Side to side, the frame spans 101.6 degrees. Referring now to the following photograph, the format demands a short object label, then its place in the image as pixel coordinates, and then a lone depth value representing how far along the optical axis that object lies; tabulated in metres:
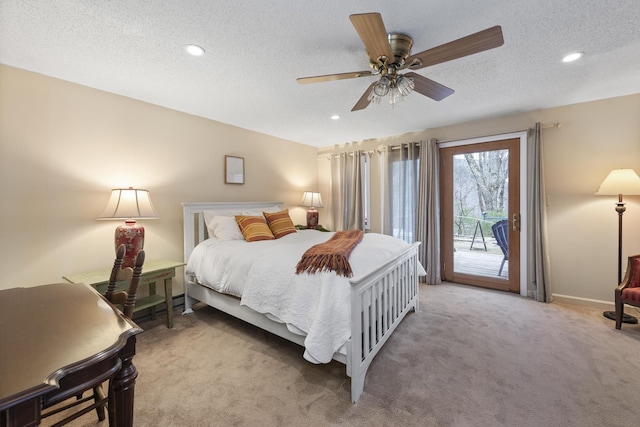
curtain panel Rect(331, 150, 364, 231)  4.73
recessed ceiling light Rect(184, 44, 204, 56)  1.92
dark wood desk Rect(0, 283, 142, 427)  0.65
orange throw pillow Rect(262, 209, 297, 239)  3.28
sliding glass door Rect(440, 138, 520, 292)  3.50
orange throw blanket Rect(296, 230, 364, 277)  1.80
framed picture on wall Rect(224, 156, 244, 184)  3.68
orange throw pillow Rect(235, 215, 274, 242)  2.92
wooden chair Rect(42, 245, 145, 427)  0.75
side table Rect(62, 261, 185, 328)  2.19
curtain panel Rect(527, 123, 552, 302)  3.20
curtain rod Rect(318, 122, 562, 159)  3.17
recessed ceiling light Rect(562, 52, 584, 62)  2.04
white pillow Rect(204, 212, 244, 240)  2.93
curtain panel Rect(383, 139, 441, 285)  3.91
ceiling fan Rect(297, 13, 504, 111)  1.38
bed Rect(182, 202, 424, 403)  1.66
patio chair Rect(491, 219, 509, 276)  3.56
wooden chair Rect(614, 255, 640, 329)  2.39
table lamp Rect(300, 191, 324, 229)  4.66
